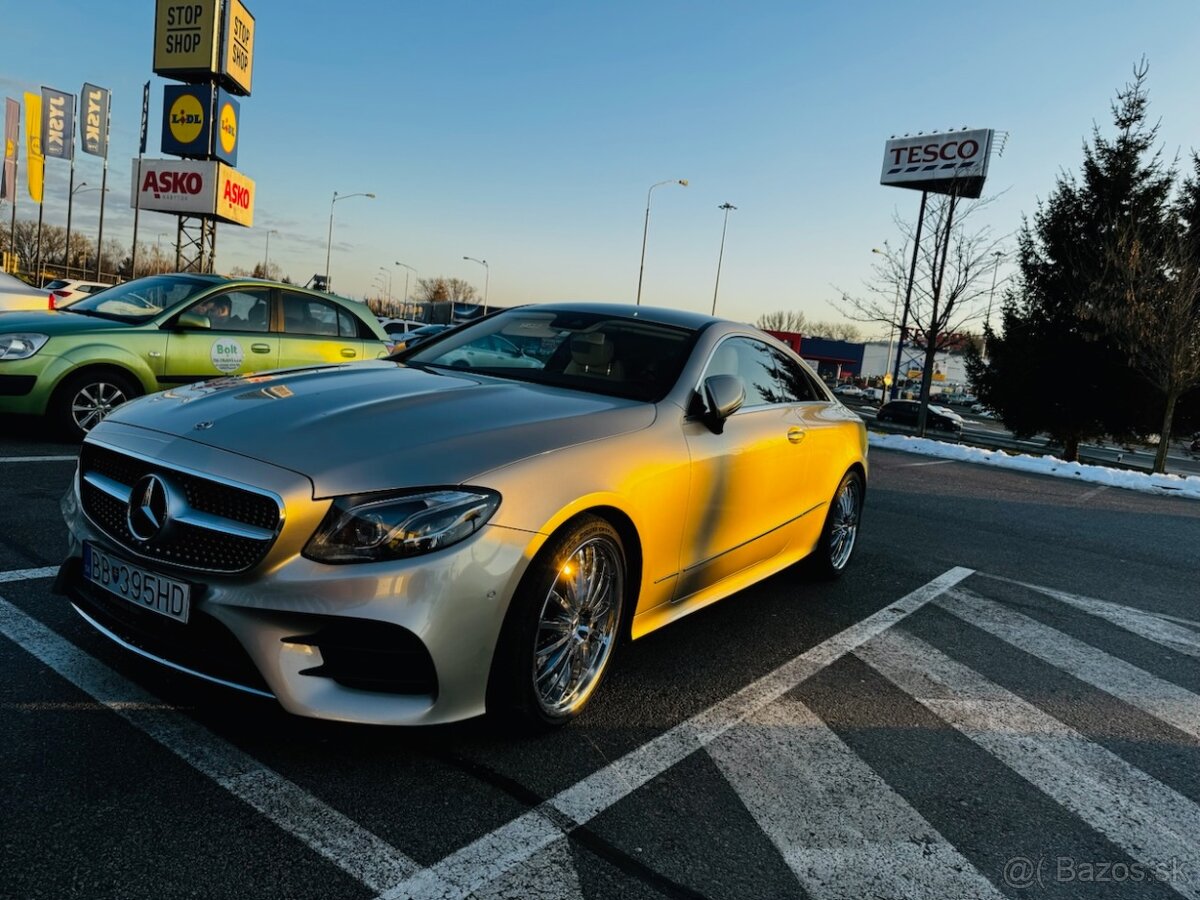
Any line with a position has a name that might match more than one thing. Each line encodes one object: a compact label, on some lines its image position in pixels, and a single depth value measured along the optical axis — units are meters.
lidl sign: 31.52
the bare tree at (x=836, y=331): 145.00
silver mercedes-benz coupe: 2.33
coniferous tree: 24.97
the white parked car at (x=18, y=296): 9.13
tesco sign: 30.05
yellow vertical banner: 39.50
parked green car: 6.86
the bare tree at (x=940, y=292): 23.67
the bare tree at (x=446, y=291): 130.88
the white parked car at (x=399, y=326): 38.40
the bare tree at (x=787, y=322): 130.50
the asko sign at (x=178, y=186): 33.44
